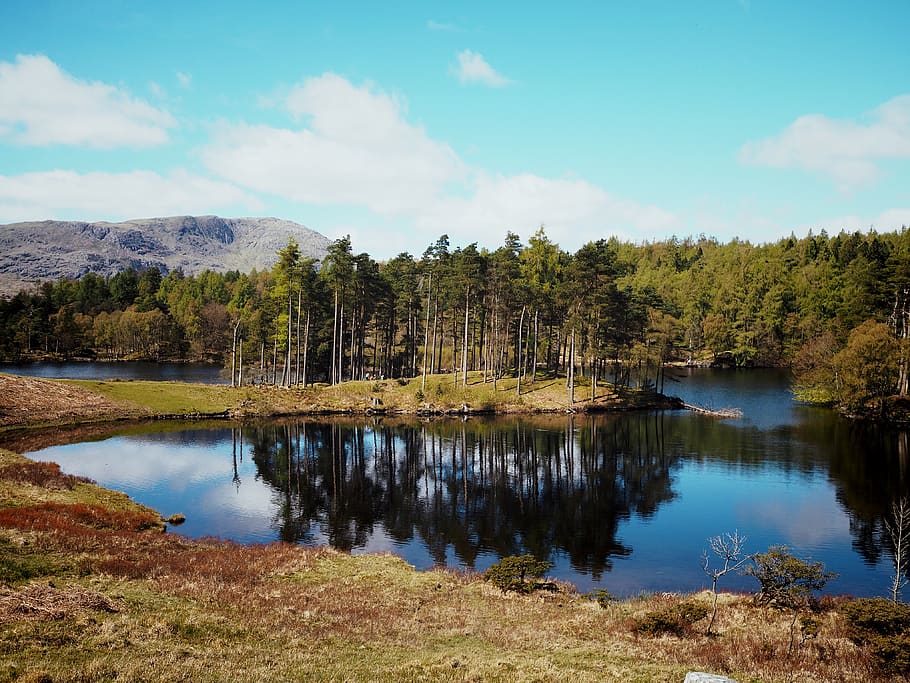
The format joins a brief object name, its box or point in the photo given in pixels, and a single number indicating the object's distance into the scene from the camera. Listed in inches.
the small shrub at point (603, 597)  991.6
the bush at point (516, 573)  1030.4
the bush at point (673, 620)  821.9
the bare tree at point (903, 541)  1163.6
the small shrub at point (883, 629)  705.6
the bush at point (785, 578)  941.8
